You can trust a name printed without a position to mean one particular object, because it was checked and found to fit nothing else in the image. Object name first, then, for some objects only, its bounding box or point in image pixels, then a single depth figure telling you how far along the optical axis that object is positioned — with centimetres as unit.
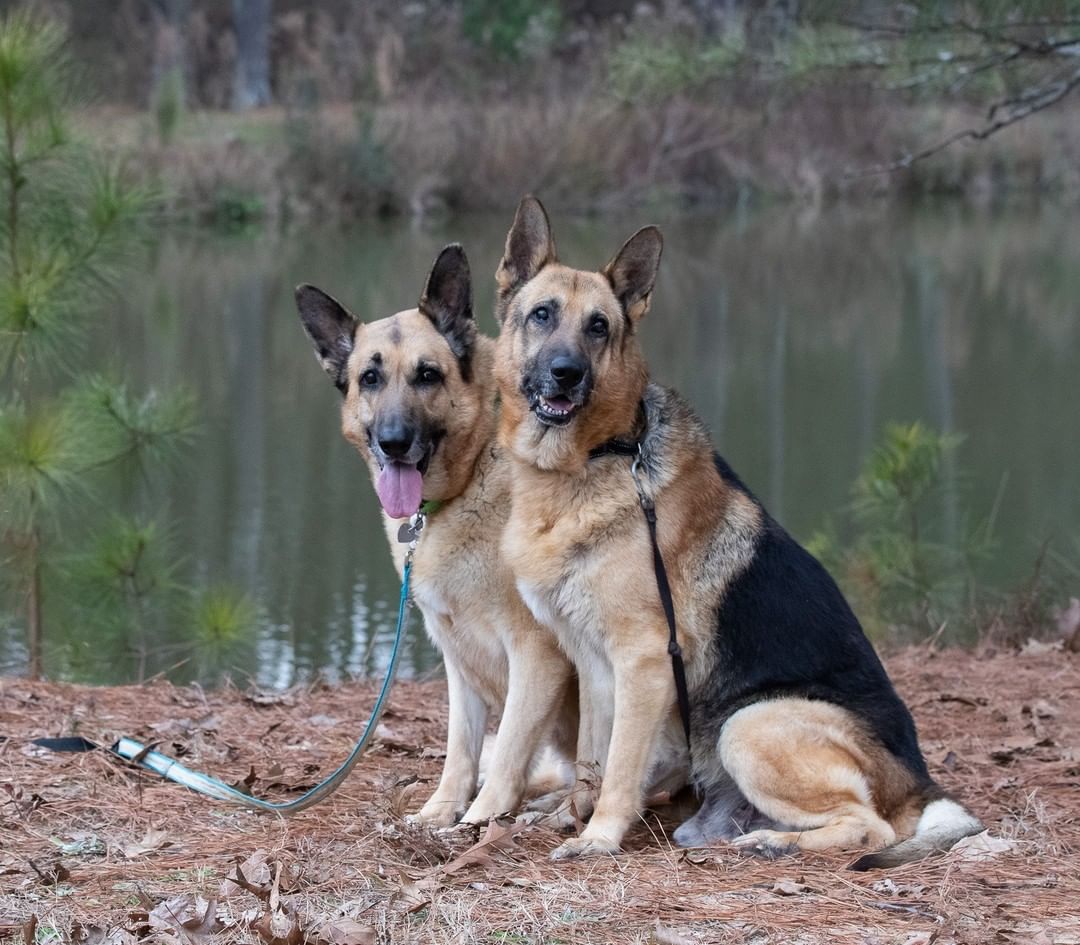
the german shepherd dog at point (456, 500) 1027
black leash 982
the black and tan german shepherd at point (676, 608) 966
